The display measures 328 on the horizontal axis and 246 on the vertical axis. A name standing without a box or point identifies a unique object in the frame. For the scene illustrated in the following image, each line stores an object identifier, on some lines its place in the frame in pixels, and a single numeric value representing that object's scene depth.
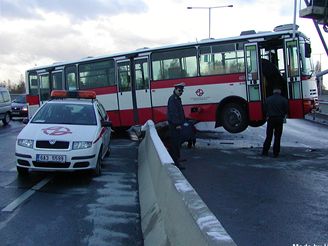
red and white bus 15.55
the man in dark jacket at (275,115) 12.79
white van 26.46
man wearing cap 10.88
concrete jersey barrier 3.26
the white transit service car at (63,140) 9.02
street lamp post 50.19
